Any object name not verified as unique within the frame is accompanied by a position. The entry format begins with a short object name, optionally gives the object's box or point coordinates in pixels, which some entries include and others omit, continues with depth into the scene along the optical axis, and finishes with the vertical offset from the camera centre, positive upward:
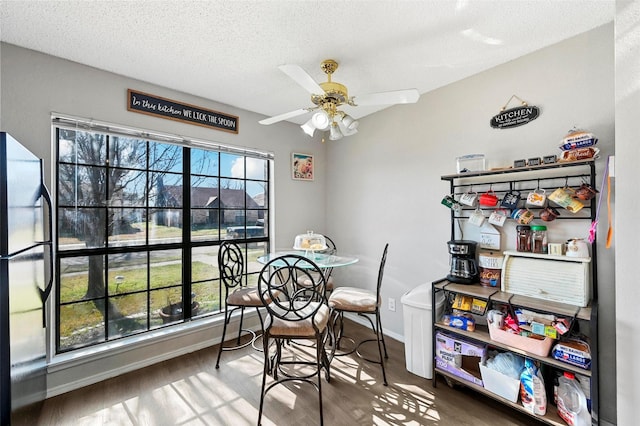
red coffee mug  2.11 +0.10
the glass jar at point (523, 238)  1.94 -0.18
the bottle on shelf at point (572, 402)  1.49 -1.08
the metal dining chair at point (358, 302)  2.20 -0.74
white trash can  2.17 -0.94
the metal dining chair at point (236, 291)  2.38 -0.73
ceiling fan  1.68 +0.75
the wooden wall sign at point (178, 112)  2.37 +0.97
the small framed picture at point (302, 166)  3.47 +0.61
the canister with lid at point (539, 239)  1.88 -0.18
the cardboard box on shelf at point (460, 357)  1.93 -1.07
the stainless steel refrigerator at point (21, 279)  1.26 -0.35
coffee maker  2.12 -0.39
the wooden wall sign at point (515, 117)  1.99 +0.73
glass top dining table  2.20 -0.42
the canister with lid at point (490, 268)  2.04 -0.42
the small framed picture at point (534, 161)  1.83 +0.34
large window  2.18 -0.14
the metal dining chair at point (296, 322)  1.73 -0.72
